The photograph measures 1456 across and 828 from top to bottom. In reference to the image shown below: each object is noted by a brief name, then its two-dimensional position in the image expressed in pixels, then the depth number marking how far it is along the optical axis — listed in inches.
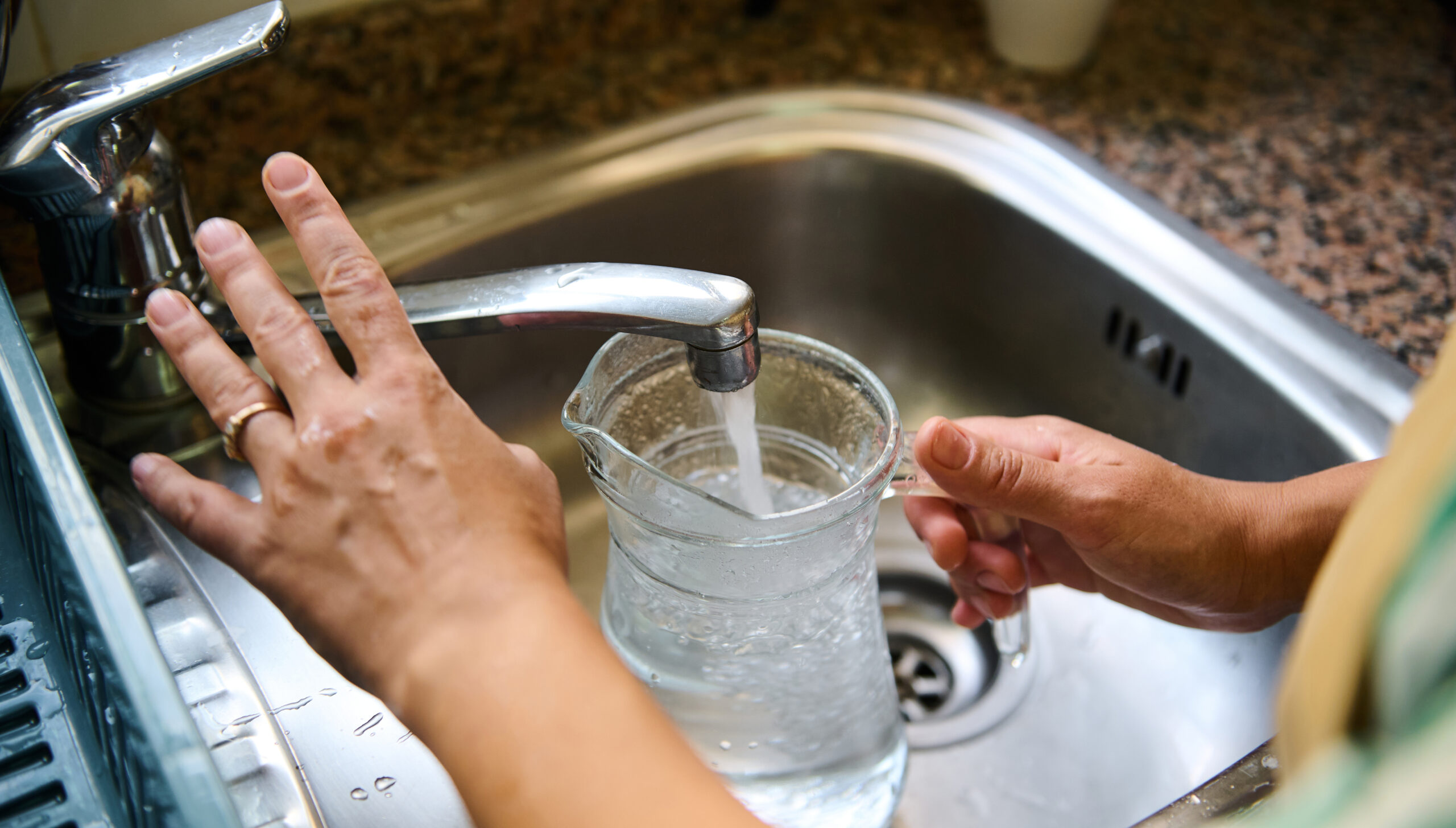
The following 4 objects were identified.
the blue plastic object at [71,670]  10.0
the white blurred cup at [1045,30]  31.1
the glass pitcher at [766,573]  16.2
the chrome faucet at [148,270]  15.4
